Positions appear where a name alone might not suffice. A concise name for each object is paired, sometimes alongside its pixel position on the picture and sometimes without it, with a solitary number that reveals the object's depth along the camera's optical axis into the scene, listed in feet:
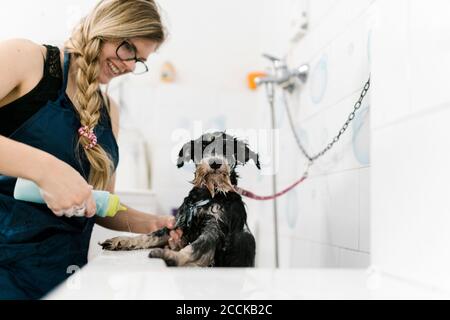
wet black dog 2.53
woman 2.43
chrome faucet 3.53
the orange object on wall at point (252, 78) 3.10
